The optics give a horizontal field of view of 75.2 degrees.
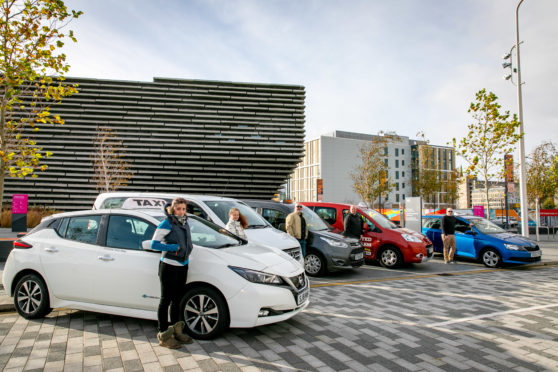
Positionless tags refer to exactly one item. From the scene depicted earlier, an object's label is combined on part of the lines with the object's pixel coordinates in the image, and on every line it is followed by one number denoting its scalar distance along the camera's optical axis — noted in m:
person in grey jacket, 6.76
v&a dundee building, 29.06
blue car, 10.17
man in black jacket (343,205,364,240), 9.89
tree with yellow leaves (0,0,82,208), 6.80
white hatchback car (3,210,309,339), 4.08
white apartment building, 78.00
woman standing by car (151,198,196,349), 3.88
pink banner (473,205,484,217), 20.96
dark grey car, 8.41
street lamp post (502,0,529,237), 14.92
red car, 9.91
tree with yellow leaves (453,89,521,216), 16.64
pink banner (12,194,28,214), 11.48
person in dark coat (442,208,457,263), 10.77
